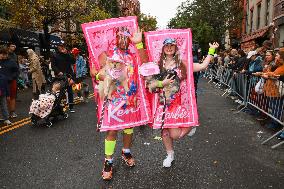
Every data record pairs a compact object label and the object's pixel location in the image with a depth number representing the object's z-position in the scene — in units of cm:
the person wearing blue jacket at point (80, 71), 753
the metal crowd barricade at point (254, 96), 446
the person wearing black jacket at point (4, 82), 532
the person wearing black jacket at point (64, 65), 617
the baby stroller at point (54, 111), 514
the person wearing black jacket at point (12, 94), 582
